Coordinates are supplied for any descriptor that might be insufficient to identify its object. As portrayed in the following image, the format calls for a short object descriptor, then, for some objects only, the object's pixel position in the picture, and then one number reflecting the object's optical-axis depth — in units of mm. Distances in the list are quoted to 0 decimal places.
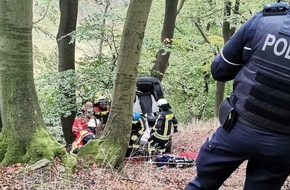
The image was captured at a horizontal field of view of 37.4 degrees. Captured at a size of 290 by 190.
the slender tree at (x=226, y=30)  16188
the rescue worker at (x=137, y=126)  8365
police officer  2693
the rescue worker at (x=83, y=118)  9078
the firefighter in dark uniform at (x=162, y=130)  8898
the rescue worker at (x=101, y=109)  8859
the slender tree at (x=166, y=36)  12203
